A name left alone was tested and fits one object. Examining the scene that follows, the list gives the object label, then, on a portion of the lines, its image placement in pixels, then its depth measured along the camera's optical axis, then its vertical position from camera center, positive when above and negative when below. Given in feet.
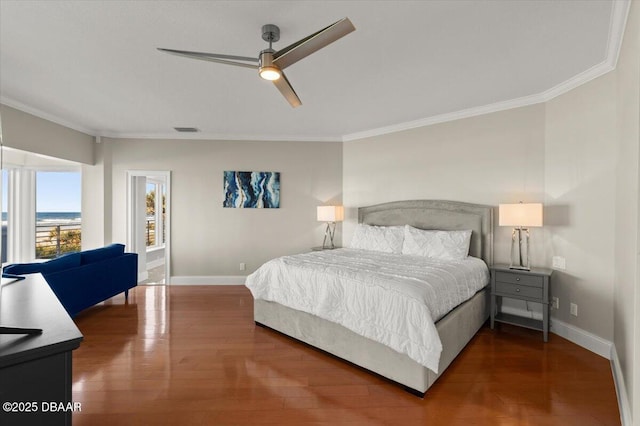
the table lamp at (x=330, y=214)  16.12 -0.10
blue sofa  10.37 -2.51
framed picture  17.74 +1.35
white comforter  7.23 -2.30
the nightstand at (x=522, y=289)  9.88 -2.61
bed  7.47 -3.46
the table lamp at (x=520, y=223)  10.12 -0.34
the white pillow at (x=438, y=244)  11.90 -1.29
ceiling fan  5.84 +3.49
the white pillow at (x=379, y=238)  13.67 -1.23
